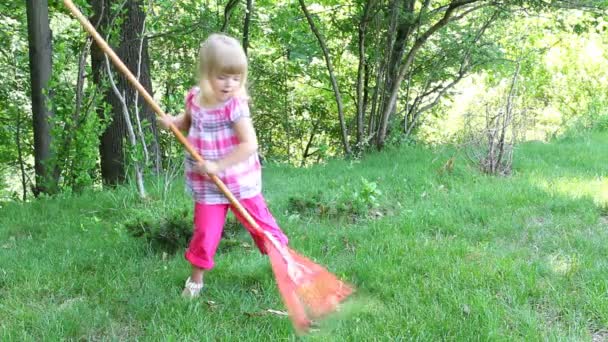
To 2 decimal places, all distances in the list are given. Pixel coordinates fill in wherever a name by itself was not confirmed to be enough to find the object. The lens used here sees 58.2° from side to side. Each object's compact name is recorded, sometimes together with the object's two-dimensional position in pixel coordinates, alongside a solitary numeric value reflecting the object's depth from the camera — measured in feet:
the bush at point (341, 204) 16.05
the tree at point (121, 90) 21.31
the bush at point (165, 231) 13.32
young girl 9.43
